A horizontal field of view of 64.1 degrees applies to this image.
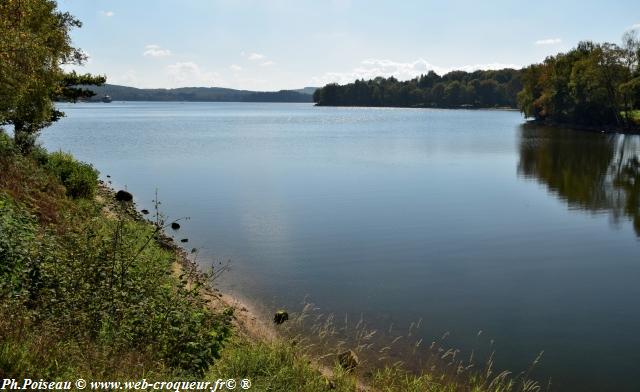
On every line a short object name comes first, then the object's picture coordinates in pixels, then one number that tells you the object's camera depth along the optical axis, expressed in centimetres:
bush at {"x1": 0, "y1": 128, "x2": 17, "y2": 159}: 2475
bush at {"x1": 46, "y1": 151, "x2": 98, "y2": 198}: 2980
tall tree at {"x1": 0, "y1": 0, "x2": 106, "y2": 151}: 2042
